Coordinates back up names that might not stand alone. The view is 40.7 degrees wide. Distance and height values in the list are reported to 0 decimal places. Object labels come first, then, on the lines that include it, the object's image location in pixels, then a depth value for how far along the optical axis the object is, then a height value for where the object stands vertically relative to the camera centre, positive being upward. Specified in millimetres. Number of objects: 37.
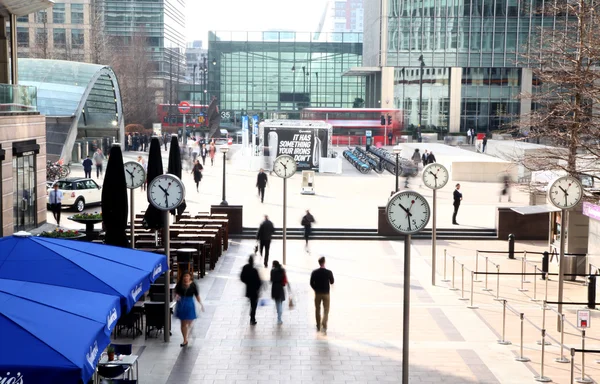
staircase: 26688 -3570
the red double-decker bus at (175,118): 90912 +791
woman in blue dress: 13992 -3065
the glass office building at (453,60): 83750 +7172
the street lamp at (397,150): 32109 -921
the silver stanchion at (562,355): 13391 -3780
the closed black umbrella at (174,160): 21625 -935
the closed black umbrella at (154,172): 18297 -1066
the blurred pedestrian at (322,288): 14984 -3012
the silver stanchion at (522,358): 13406 -3823
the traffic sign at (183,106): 70325 +1789
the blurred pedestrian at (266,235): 21166 -2879
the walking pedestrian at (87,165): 39656 -2024
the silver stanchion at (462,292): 18078 -3686
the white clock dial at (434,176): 20578 -1237
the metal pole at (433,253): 19603 -3048
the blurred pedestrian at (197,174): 37406 -2248
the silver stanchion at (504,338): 14414 -3779
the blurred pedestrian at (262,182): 34188 -2376
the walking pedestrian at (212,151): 55044 -1765
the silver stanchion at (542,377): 12241 -3818
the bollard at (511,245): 22750 -3301
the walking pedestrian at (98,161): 43806 -1992
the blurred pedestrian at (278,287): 15492 -3097
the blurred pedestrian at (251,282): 15328 -2968
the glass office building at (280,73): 120625 +7996
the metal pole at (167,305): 14281 -3194
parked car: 31422 -2682
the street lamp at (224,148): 31644 -895
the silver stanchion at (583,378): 12289 -3811
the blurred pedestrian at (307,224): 24234 -2939
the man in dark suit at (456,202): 28891 -2668
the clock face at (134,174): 18234 -1116
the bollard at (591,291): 17125 -3430
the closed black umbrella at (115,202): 15430 -1475
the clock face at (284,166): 22469 -1114
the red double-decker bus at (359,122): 77188 +422
